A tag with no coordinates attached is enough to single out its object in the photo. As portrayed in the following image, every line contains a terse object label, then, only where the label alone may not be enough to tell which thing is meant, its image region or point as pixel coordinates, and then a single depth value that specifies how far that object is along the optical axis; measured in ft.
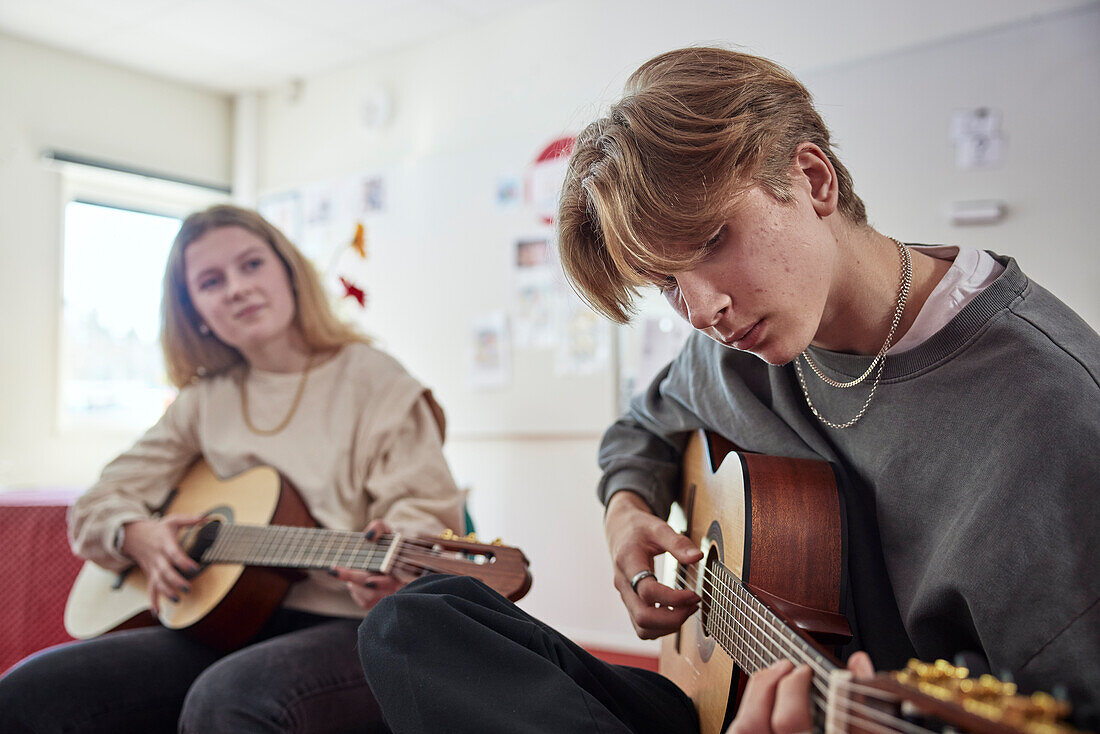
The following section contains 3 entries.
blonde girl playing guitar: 4.07
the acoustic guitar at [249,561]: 4.05
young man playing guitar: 2.39
